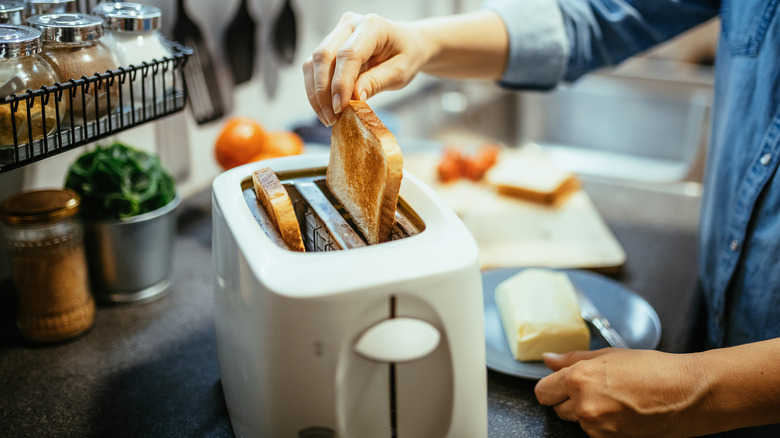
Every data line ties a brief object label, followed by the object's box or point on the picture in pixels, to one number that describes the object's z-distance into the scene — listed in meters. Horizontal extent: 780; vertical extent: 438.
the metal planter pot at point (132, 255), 0.93
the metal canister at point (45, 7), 0.81
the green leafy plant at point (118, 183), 0.92
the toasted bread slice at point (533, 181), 1.43
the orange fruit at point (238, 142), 1.30
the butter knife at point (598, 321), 0.83
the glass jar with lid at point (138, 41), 0.81
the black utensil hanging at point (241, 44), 1.41
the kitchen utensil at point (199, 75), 1.25
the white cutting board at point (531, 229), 1.19
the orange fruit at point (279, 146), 1.33
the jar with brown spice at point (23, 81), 0.65
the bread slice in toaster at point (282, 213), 0.63
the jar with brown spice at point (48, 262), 0.80
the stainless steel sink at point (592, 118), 2.21
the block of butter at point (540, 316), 0.81
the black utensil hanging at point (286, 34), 1.57
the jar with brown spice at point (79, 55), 0.72
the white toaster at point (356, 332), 0.53
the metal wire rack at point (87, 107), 0.68
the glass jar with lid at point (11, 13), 0.73
